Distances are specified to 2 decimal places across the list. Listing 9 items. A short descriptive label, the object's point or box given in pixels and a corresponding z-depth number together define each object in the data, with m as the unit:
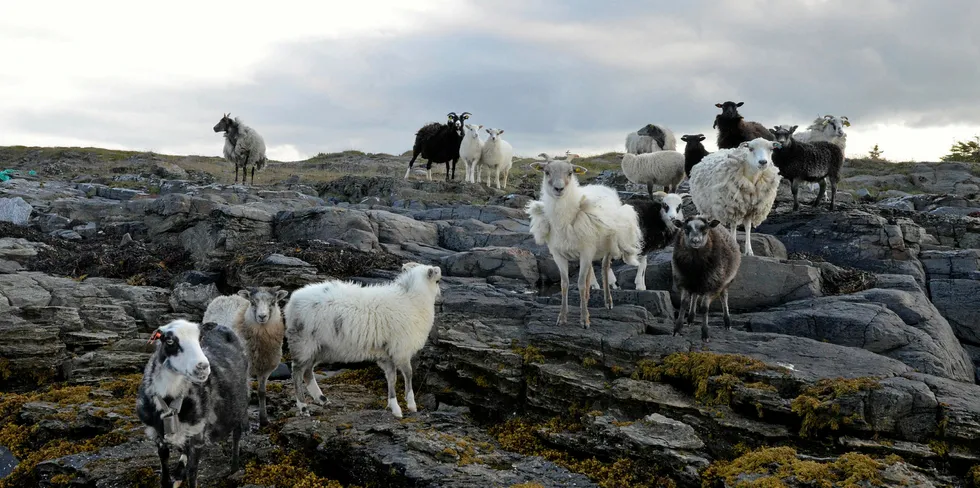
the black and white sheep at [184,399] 6.10
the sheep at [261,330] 8.42
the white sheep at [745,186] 12.77
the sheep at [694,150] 19.02
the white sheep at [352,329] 8.57
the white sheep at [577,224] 9.80
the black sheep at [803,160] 15.78
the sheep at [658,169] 20.86
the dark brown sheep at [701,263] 9.10
